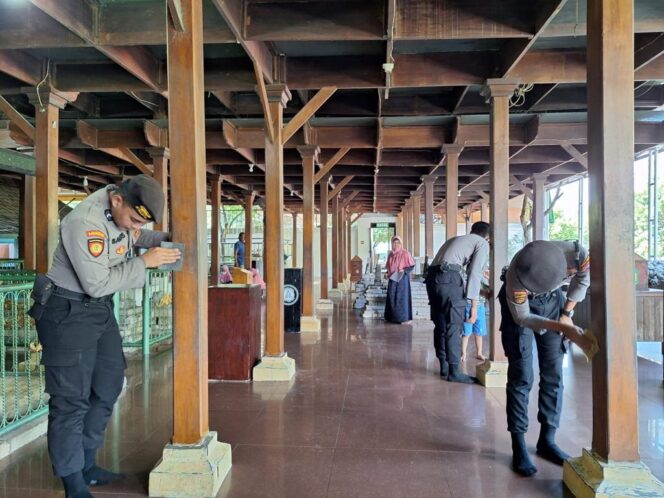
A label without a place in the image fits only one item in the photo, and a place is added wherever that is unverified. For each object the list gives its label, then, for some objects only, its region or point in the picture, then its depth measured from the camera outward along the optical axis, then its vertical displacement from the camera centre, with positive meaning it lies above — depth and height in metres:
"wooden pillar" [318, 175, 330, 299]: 10.79 +0.59
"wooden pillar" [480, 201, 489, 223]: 17.62 +1.52
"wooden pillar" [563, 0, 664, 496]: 2.44 -0.07
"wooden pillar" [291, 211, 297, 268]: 20.28 +0.87
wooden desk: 4.96 -0.84
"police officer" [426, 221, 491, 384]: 4.99 -0.40
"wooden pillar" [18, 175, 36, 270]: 8.63 +0.59
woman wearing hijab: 8.58 -0.69
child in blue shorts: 5.79 -1.03
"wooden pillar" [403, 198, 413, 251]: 17.90 +1.28
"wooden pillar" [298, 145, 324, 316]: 7.91 +0.40
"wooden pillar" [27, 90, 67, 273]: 4.87 +0.84
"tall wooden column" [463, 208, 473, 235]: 22.08 +1.53
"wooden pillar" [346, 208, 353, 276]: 20.29 +0.53
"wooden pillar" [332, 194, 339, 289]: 13.65 +0.29
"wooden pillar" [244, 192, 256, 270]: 14.09 +0.76
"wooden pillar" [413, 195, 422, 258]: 14.47 +0.80
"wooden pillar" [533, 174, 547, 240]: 11.04 +1.02
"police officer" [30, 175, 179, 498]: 2.30 -0.23
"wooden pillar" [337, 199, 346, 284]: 16.40 +0.16
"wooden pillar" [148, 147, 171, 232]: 8.11 +1.55
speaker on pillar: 8.09 -0.89
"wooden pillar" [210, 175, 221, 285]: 12.05 +0.68
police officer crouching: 2.83 -0.48
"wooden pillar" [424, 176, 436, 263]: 11.44 +0.87
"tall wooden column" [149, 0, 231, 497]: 2.67 +0.03
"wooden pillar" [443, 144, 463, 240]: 8.10 +1.15
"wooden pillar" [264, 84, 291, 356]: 5.07 +0.22
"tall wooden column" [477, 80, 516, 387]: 4.75 +0.41
